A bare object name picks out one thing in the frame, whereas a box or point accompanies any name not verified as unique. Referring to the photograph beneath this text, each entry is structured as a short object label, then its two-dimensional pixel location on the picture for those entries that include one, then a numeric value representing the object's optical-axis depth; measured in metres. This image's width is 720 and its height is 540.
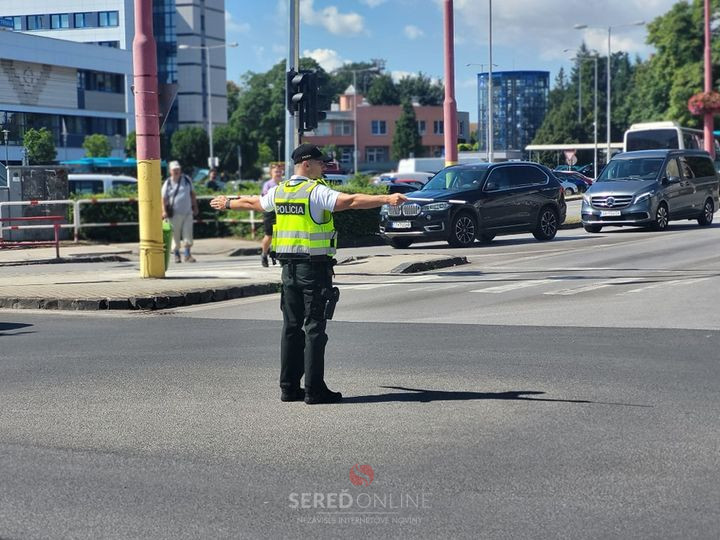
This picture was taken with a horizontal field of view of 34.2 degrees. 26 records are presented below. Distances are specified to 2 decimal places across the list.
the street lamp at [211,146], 78.56
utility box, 26.71
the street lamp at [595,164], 66.01
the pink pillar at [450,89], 28.53
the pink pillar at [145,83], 16.05
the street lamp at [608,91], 65.04
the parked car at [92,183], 41.36
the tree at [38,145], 36.31
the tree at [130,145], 81.98
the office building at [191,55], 109.75
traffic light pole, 19.02
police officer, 7.83
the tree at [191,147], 96.81
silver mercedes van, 27.95
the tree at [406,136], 127.94
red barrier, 24.91
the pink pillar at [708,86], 54.88
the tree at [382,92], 160.50
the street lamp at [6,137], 31.75
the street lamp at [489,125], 48.09
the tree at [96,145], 70.56
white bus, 50.25
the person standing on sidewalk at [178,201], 20.80
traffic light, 17.92
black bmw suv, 24.11
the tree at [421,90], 166.50
